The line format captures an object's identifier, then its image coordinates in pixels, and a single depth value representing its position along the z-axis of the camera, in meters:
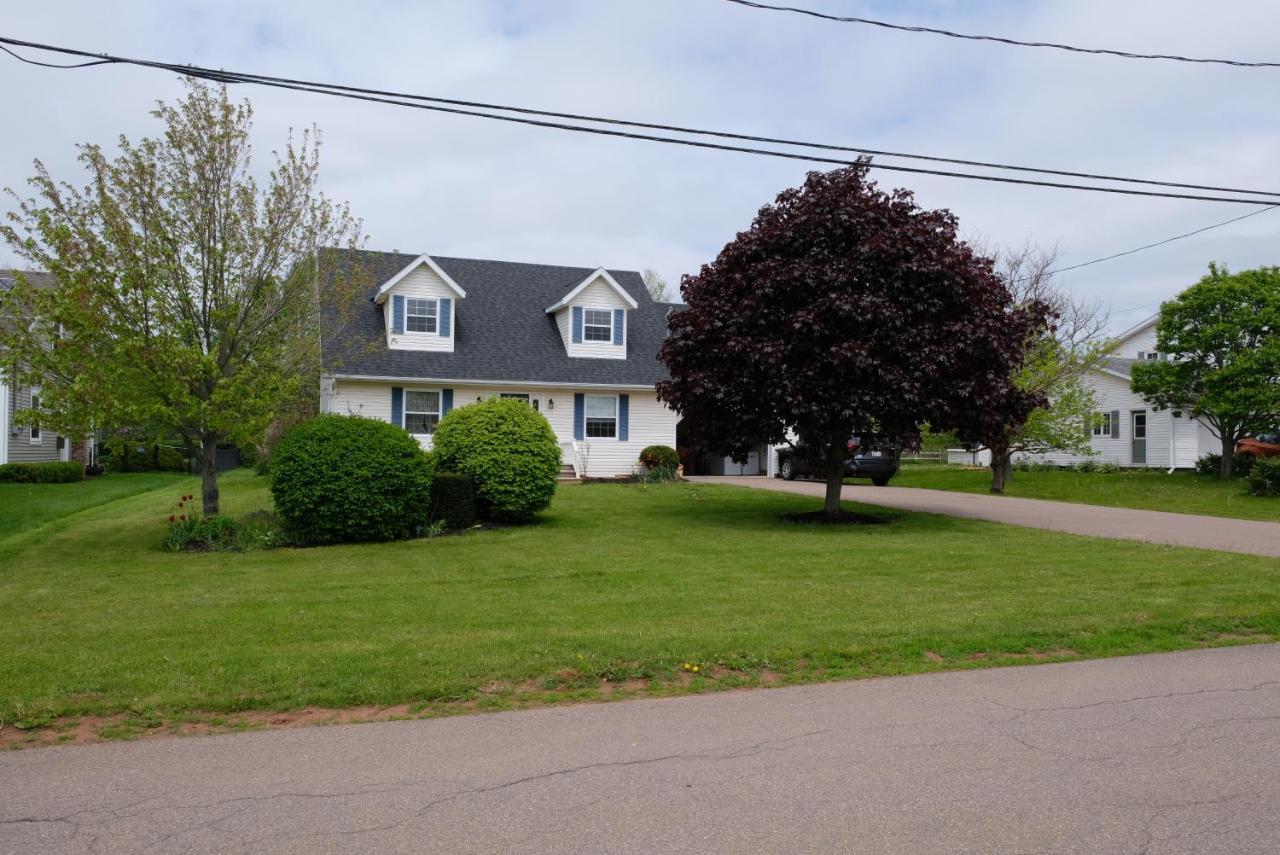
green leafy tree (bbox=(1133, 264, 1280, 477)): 27.83
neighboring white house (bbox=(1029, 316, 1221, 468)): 34.69
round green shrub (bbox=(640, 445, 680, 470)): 27.00
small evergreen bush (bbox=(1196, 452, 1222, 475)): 31.00
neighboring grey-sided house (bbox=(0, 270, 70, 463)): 29.76
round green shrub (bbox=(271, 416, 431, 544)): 13.74
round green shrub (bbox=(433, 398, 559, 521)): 15.98
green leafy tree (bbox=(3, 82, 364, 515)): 13.38
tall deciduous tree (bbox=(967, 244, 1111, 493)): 26.12
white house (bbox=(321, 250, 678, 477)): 25.19
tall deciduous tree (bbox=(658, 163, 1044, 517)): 15.48
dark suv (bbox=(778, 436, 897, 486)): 28.75
